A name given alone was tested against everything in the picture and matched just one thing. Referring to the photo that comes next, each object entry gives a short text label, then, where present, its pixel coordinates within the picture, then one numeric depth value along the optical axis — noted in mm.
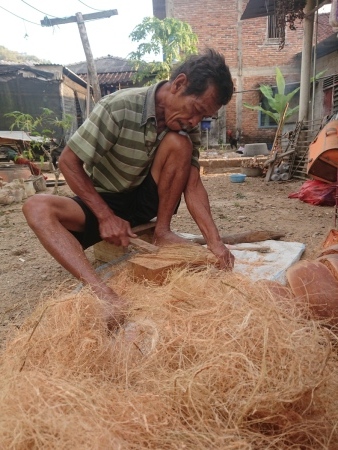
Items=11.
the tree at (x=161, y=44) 11648
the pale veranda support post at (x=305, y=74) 7918
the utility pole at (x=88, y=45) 10195
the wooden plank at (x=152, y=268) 1901
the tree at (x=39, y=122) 6742
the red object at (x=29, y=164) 8156
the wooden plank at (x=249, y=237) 2951
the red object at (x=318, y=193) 4867
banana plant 11680
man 2020
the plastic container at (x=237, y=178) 7836
